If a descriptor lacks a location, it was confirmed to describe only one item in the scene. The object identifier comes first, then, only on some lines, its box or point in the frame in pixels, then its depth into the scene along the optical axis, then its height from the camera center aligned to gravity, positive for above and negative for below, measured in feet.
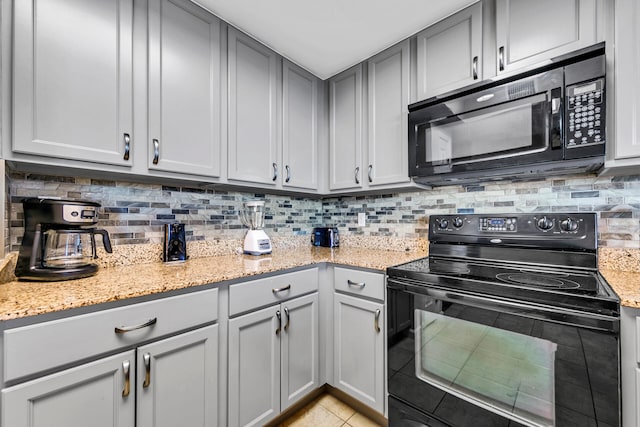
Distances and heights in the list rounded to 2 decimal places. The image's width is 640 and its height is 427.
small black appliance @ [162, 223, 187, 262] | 5.20 -0.60
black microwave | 3.86 +1.42
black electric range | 2.98 -1.48
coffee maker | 3.54 -0.28
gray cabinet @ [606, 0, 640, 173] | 3.66 +1.74
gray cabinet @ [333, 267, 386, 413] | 4.92 -2.35
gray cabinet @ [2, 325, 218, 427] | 2.66 -2.01
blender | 6.22 -0.41
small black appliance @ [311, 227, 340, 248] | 7.81 -0.71
